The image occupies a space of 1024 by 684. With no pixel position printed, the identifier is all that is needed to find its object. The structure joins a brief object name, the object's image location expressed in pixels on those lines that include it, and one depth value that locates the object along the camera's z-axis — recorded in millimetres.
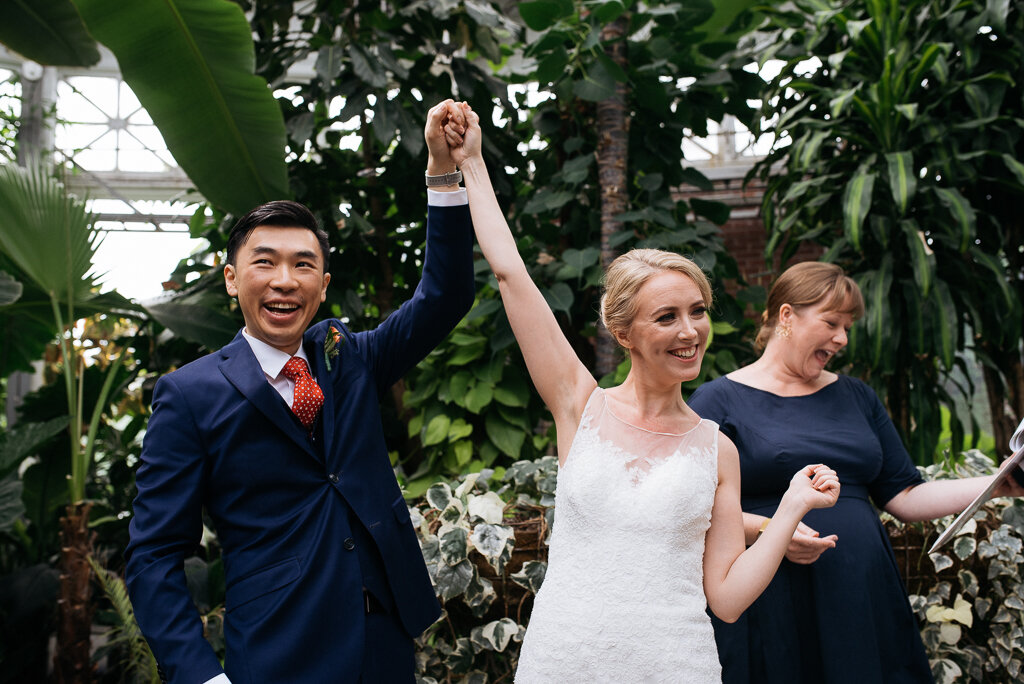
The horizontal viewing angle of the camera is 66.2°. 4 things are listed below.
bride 1175
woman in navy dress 1630
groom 1205
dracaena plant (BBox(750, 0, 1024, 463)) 2867
